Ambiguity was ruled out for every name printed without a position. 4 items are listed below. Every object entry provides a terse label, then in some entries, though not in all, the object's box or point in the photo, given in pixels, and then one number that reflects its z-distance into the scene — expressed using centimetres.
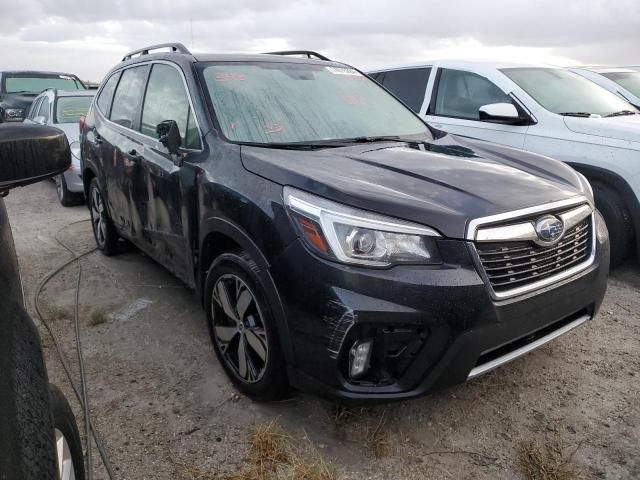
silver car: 683
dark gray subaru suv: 208
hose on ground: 230
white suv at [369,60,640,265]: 418
